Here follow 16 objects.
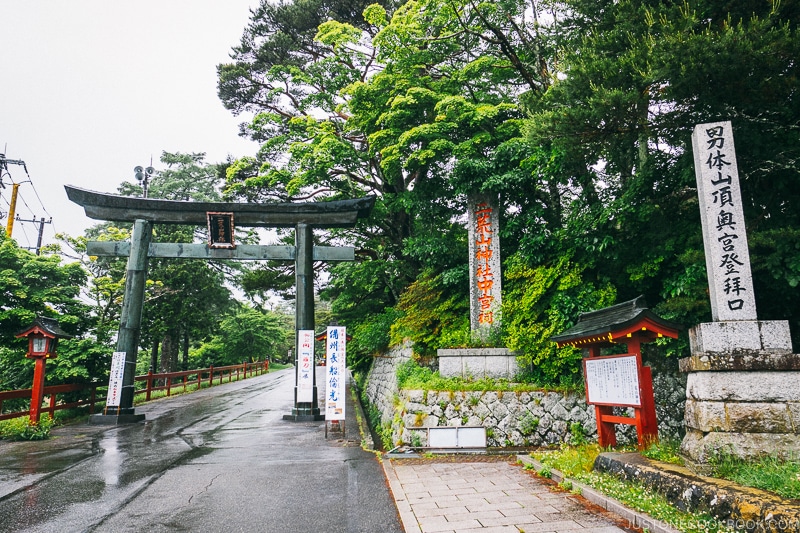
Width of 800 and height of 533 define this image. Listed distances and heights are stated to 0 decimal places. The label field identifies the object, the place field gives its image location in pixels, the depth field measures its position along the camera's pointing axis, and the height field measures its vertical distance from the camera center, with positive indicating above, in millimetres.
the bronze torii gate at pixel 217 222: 13398 +3686
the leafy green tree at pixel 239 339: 35406 +118
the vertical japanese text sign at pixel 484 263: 10406 +1757
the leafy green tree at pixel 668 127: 6320 +3562
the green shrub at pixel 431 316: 11086 +566
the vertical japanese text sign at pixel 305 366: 11930 -702
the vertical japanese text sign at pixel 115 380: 12305 -1027
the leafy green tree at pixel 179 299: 21875 +2321
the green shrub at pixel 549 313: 9172 +479
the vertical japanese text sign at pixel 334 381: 9961 -934
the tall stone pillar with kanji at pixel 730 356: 4742 -263
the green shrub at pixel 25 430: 9906 -1916
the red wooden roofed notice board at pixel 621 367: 6160 -493
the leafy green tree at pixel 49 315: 12586 +434
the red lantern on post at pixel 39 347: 10570 -60
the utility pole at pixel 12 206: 23094 +7181
